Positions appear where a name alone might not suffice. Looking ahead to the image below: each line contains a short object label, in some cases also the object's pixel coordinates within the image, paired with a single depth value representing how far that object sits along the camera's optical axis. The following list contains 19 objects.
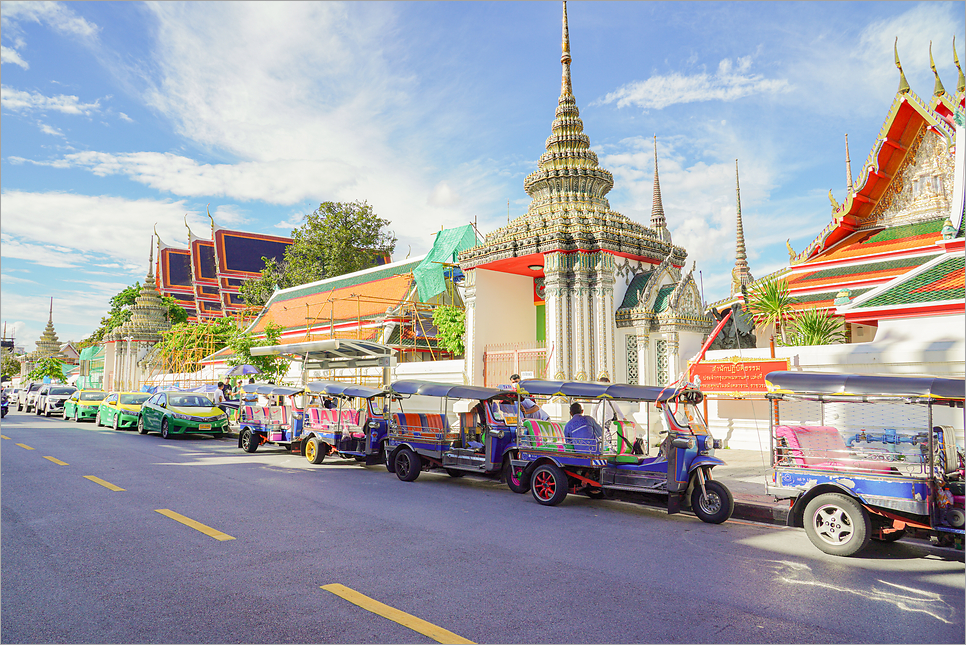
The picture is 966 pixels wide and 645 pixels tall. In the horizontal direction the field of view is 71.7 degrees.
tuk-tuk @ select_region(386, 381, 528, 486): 11.15
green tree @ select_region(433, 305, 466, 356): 24.14
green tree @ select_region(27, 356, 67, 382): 59.58
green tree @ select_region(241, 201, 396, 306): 41.81
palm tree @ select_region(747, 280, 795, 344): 15.55
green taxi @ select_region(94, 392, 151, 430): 22.75
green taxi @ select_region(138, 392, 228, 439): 19.89
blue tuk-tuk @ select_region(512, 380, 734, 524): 8.73
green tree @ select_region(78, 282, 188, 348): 45.76
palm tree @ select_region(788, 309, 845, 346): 15.05
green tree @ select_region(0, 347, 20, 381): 94.71
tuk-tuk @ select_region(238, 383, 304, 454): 15.51
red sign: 13.86
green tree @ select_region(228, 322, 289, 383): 24.59
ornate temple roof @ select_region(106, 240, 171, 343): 42.09
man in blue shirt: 9.80
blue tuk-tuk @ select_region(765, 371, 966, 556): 6.61
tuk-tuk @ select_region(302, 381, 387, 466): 13.51
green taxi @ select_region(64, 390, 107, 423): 26.95
